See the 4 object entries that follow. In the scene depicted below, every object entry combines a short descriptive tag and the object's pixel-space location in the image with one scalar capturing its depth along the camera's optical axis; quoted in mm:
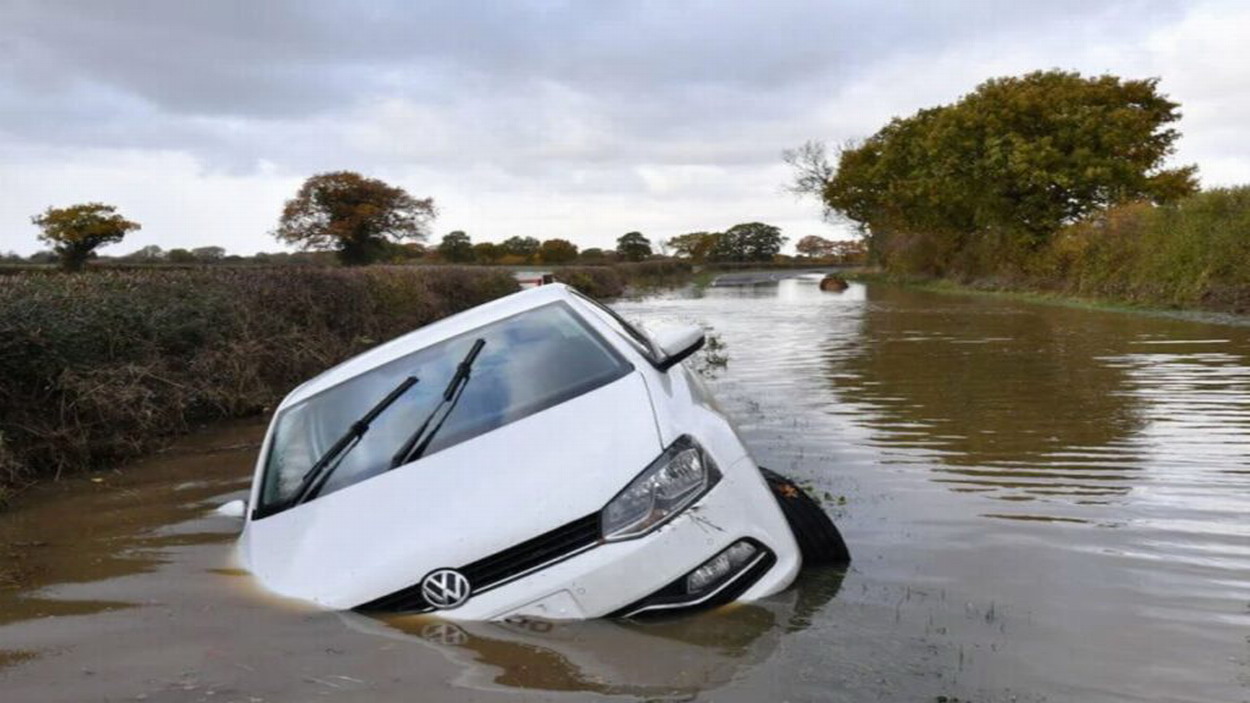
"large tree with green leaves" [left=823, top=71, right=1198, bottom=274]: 35881
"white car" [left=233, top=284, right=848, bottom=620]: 3350
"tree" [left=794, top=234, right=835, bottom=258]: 129500
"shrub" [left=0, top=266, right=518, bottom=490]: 7809
